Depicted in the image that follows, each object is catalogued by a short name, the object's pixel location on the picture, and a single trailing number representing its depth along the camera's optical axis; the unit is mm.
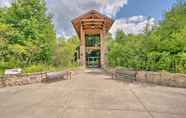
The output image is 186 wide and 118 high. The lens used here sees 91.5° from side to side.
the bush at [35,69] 6840
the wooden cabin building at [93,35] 13999
